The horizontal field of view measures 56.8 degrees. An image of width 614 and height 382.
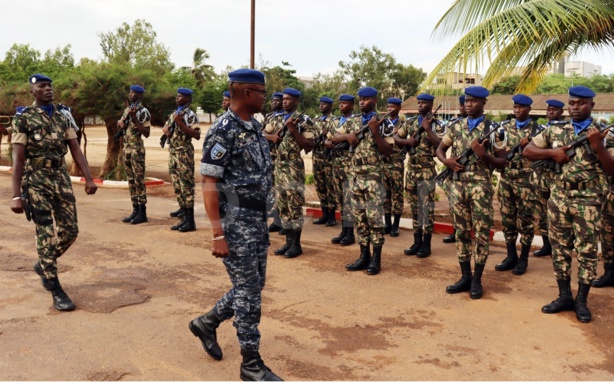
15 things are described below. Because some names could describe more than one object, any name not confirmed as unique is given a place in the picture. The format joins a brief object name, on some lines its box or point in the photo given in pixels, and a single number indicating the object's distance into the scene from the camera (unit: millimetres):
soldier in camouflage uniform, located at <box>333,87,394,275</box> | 6035
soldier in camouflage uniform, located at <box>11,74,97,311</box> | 4910
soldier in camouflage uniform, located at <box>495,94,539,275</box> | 6270
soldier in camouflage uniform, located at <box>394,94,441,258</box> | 6984
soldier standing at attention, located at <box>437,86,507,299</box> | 5301
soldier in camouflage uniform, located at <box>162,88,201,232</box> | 8148
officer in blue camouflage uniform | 3496
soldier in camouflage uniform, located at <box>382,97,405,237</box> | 7914
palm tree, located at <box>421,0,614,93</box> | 7262
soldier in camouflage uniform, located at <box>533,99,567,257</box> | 6188
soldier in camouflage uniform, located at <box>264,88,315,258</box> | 6922
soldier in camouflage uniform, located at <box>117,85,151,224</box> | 8453
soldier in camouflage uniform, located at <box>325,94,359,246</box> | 6738
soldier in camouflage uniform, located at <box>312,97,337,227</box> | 8445
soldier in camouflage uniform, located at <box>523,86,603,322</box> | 4695
